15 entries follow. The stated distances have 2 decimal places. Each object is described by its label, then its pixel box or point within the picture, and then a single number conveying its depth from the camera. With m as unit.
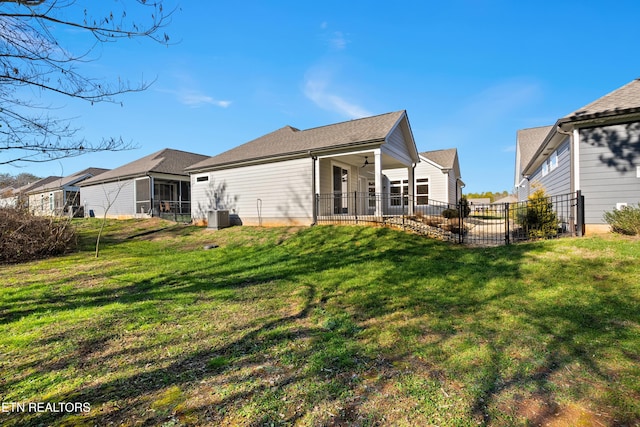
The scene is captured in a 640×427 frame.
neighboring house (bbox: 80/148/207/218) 19.88
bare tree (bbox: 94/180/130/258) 20.86
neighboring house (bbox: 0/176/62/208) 9.48
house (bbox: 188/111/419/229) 11.95
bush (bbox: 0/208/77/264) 8.45
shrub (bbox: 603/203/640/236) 6.82
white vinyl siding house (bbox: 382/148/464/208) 20.30
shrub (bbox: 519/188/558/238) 8.49
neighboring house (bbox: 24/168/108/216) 26.95
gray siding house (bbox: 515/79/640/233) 7.39
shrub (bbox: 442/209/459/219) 15.98
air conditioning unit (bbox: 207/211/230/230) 13.82
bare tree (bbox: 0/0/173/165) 4.02
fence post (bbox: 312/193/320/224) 12.03
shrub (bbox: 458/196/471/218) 18.42
